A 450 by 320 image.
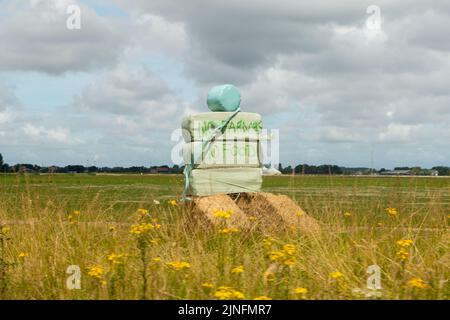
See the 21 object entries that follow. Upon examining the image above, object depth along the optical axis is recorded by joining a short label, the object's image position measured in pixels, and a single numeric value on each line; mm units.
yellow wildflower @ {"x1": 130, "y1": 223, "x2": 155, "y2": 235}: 4331
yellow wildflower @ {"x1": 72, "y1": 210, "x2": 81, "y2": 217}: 7030
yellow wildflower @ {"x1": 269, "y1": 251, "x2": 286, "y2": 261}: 4062
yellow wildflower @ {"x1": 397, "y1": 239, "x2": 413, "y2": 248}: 4668
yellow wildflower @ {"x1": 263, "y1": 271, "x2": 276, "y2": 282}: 4156
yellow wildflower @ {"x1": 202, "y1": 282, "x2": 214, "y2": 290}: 3741
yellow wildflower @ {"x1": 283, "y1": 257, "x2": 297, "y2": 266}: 4015
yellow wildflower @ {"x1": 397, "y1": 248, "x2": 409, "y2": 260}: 4463
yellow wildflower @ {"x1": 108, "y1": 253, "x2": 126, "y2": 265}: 4342
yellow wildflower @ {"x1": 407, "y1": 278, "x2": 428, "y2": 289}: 3821
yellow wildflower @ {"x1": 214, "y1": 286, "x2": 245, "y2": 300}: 3398
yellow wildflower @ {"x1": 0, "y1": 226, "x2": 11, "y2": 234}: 6164
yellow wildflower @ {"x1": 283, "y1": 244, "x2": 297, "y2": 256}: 4203
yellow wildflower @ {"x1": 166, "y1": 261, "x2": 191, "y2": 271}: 3977
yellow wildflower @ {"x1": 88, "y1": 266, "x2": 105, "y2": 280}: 4074
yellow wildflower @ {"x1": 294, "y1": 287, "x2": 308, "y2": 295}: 3504
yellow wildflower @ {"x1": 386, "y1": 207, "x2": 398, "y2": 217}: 6292
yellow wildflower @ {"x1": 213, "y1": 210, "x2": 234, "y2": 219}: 5020
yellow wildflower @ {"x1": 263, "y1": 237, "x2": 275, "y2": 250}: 4828
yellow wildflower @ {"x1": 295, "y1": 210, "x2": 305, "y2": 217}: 7272
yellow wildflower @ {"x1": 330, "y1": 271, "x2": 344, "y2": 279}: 3969
